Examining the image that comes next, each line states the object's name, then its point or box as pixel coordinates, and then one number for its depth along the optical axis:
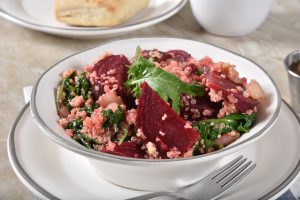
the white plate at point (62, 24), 0.95
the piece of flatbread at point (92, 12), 0.96
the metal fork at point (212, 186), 0.68
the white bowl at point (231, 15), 0.98
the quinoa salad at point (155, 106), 0.68
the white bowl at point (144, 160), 0.66
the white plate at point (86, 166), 0.69
